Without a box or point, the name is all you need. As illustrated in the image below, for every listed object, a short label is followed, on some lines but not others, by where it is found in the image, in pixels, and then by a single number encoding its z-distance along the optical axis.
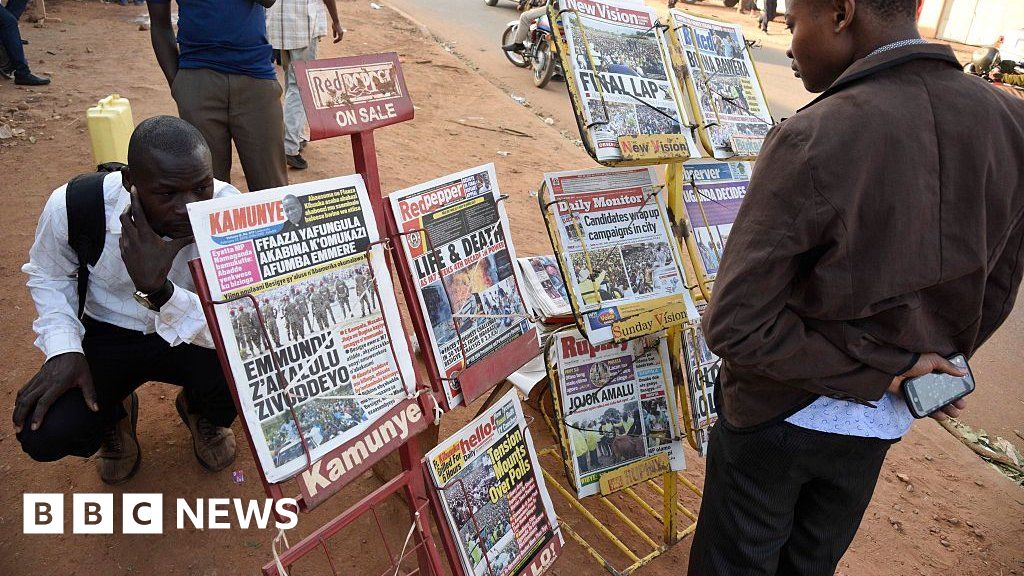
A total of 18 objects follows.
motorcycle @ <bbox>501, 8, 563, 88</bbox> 8.90
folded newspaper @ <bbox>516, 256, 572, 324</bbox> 2.84
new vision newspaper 2.12
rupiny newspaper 2.36
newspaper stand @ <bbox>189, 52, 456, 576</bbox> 1.78
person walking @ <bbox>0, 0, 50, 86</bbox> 6.23
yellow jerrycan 3.54
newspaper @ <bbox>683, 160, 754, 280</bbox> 2.46
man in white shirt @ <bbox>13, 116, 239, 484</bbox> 1.93
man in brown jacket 1.35
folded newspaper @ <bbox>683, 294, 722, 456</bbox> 2.45
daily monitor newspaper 2.21
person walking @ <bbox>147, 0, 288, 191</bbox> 3.33
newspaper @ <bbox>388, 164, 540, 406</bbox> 1.85
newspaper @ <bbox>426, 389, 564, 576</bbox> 1.90
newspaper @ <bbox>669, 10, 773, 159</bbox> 2.38
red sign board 1.80
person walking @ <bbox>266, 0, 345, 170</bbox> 5.09
